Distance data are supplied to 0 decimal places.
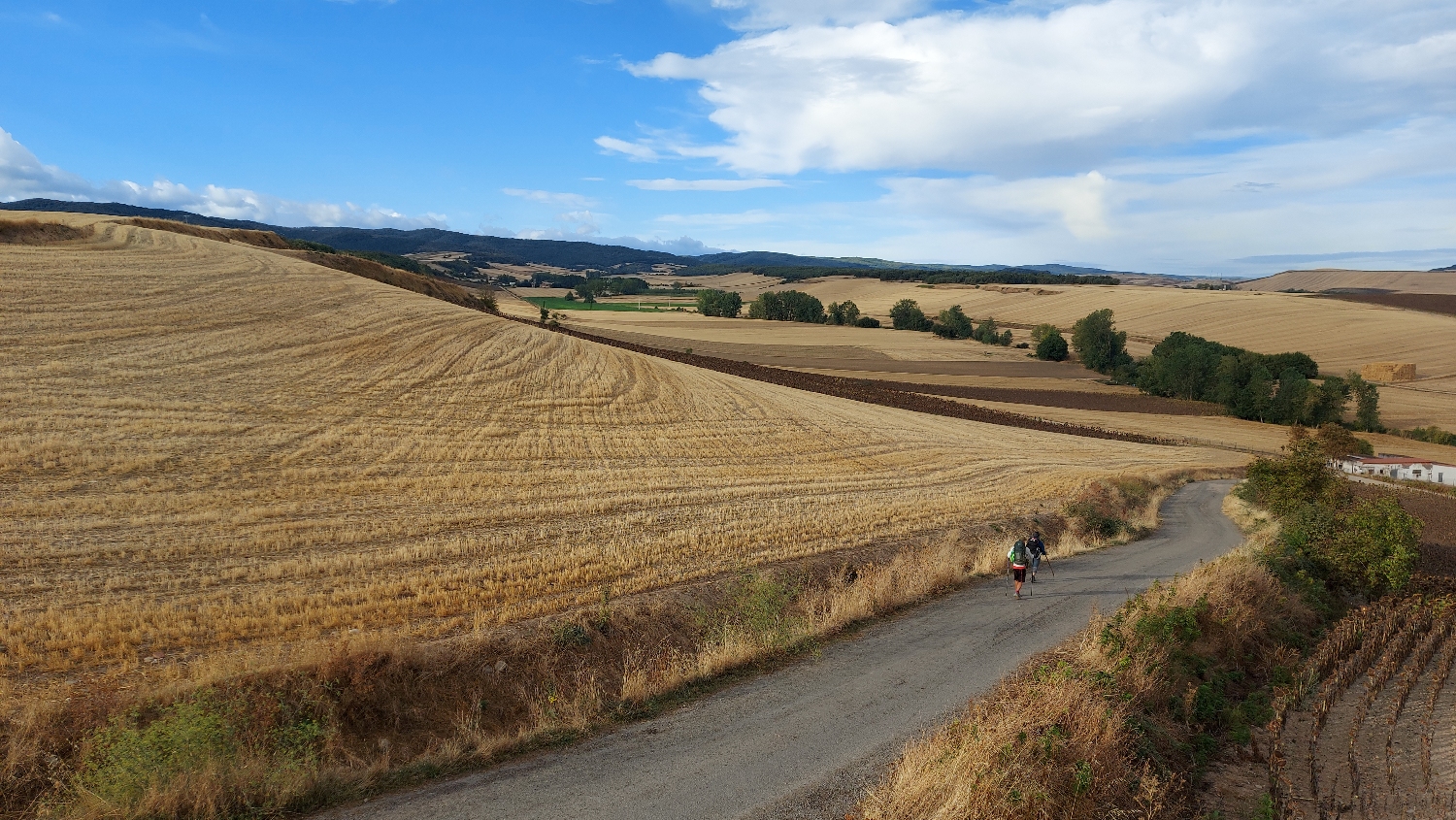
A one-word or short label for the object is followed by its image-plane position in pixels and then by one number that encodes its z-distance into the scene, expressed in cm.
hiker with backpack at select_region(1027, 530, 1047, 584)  1878
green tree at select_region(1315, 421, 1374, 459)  5478
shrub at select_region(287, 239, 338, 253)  7532
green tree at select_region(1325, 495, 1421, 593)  2108
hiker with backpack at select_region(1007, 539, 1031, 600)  1750
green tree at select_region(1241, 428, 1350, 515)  2958
